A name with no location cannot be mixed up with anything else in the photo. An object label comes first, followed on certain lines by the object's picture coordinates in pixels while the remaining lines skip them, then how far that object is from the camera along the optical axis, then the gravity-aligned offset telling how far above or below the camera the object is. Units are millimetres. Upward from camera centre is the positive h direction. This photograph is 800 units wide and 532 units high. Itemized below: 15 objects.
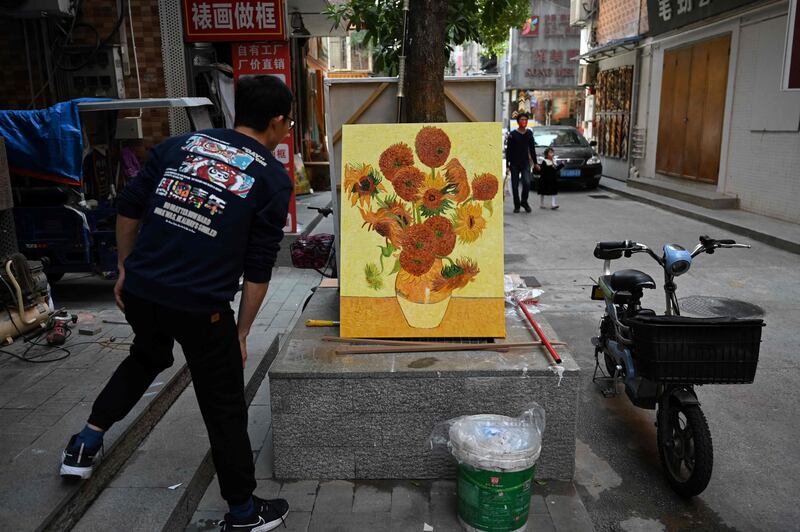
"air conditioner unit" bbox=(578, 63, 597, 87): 21656 +1575
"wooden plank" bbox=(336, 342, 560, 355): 3355 -1177
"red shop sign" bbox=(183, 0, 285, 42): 7746 +1251
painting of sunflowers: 3482 -667
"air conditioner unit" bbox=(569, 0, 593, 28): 21125 +3581
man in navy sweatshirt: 2510 -505
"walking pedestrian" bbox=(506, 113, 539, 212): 12766 -680
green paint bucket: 2707 -1497
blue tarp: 5879 -115
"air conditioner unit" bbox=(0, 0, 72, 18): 7016 +1281
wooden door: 13398 +198
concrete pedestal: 3123 -1376
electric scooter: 3141 -1241
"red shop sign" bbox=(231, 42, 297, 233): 8031 +809
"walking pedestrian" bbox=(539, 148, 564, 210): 13164 -1194
